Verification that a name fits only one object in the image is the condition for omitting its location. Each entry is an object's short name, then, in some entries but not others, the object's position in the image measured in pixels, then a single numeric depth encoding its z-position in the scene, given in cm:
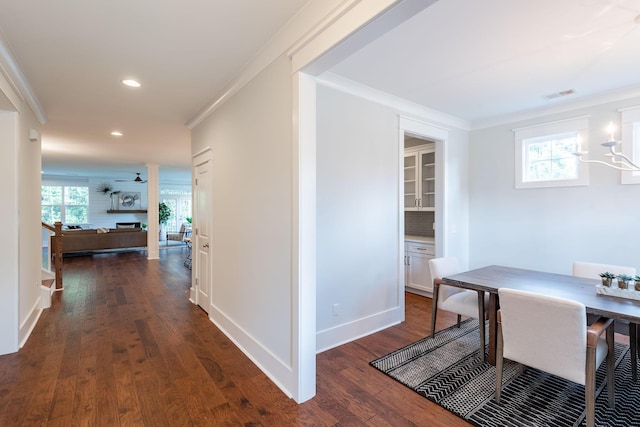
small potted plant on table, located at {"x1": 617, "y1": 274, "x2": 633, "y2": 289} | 212
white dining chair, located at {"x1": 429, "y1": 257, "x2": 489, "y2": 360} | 271
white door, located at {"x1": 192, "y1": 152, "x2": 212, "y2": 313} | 378
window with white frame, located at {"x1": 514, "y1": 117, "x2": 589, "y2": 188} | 361
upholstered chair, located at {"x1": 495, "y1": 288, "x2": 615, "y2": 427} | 170
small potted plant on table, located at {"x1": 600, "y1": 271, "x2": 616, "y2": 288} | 218
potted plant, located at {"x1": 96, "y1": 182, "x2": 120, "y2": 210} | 1185
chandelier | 324
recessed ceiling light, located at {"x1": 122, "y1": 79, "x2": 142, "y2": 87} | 292
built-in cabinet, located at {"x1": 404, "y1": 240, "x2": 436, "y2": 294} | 443
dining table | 184
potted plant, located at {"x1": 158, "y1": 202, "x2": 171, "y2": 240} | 1249
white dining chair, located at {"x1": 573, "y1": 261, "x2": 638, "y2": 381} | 223
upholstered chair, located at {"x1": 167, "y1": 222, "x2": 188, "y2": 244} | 950
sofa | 812
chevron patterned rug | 191
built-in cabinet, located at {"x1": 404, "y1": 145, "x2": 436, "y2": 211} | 470
